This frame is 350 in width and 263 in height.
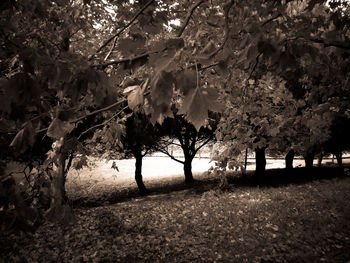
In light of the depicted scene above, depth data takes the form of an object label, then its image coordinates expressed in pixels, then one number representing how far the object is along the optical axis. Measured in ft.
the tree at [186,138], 68.82
